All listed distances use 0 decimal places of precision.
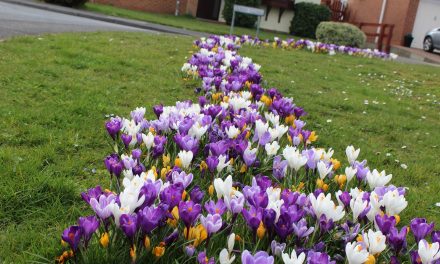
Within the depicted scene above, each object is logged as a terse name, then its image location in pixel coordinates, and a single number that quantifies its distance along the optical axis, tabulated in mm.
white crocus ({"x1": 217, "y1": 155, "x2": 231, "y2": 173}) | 2959
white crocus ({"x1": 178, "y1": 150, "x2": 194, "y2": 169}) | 2945
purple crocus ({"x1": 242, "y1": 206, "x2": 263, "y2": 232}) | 2217
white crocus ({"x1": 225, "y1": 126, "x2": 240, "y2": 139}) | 3599
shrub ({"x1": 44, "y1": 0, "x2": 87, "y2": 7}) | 21355
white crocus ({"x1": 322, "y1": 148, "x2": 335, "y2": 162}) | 3316
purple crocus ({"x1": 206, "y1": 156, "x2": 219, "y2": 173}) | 2939
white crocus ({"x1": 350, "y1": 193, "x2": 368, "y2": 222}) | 2480
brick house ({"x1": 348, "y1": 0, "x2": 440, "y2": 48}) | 26453
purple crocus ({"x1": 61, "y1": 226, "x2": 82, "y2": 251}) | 1999
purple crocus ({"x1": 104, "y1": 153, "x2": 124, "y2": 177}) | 2709
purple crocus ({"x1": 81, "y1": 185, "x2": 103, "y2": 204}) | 2222
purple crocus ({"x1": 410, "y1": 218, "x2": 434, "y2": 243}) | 2295
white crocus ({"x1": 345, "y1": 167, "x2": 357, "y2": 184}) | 3125
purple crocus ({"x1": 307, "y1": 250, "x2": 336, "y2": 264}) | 1919
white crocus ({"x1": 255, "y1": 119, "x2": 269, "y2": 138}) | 3656
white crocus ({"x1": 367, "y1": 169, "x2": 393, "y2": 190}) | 2994
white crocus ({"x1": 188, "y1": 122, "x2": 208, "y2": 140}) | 3455
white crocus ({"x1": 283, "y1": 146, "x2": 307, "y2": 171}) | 3102
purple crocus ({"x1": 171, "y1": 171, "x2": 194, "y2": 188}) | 2533
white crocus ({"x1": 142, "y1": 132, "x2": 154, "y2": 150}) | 3199
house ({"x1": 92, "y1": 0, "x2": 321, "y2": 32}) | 30169
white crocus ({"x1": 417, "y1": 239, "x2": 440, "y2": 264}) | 2051
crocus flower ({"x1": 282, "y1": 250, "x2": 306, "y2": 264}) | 1888
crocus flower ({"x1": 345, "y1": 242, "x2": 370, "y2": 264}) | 1970
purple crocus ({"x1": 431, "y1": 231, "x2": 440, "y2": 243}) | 2241
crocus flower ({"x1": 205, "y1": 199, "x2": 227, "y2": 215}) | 2260
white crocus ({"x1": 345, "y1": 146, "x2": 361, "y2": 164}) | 3455
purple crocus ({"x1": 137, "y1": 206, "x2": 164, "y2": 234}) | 2070
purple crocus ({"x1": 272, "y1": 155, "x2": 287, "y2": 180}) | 3113
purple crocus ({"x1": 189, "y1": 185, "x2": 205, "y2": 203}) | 2422
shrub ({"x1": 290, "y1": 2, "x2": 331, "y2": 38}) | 28984
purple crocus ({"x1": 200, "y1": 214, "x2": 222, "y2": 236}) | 2125
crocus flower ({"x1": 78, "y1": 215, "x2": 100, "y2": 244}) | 2039
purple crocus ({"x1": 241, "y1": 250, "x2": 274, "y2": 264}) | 1818
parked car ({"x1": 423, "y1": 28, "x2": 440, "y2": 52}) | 24766
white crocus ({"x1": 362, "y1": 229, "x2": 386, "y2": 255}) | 2123
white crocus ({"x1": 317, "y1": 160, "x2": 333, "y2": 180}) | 3092
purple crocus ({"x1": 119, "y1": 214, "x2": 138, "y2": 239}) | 2016
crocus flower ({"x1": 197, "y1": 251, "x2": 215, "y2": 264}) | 1961
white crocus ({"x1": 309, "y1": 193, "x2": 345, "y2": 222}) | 2355
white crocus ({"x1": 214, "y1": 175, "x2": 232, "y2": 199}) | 2455
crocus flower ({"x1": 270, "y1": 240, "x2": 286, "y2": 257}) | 2152
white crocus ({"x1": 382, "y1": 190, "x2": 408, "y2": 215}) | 2561
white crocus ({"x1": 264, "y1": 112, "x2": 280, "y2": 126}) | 4113
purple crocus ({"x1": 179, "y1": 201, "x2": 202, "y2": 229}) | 2148
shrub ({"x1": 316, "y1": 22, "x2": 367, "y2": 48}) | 18875
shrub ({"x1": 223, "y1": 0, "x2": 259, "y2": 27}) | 28016
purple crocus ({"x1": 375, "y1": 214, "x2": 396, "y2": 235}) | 2316
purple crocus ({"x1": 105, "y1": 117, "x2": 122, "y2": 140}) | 3400
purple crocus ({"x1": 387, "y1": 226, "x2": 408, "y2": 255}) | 2234
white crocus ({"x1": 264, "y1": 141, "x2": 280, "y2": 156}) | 3376
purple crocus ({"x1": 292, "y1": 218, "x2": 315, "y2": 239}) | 2232
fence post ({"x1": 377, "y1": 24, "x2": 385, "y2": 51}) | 23441
